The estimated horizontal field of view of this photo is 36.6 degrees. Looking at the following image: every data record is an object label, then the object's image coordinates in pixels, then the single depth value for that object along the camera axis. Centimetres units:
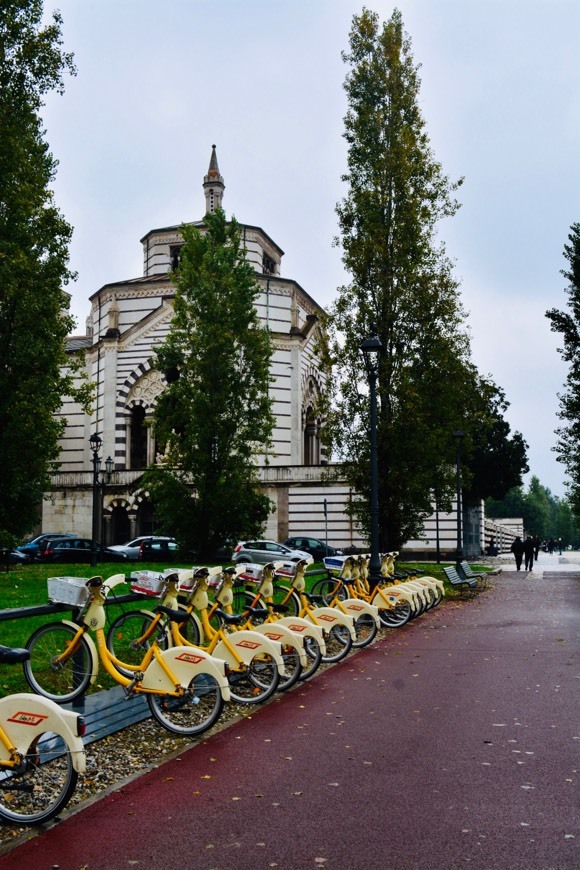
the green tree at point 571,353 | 3553
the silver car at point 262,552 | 3481
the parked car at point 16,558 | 3535
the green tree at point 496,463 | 5116
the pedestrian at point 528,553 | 4003
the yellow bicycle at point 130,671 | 746
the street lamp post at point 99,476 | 2984
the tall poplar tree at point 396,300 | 2647
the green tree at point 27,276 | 2184
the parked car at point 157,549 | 3738
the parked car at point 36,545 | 3992
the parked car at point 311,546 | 4025
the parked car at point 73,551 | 3631
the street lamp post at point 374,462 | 1670
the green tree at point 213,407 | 3219
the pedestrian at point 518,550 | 4044
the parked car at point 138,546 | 3750
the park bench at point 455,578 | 2373
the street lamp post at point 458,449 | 2838
